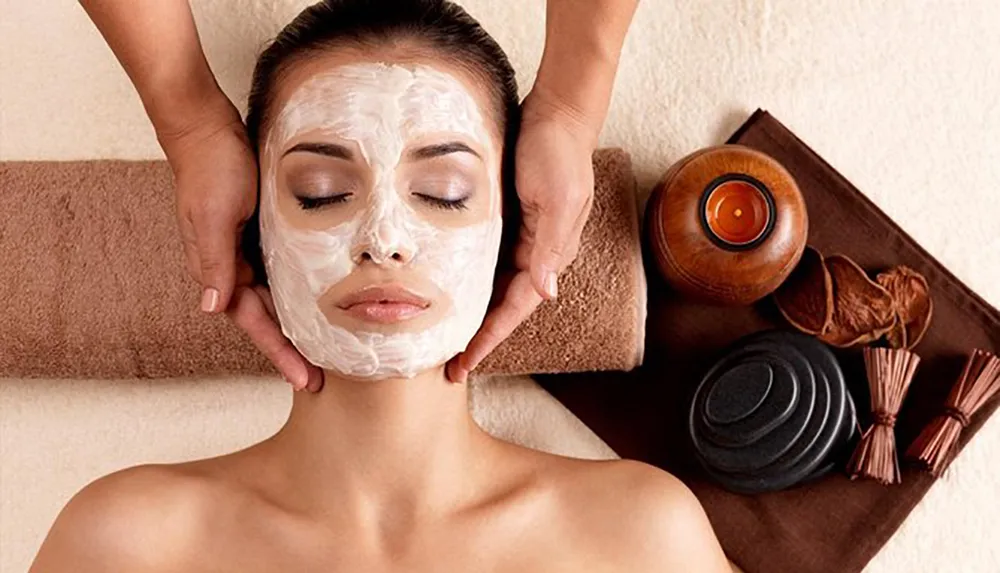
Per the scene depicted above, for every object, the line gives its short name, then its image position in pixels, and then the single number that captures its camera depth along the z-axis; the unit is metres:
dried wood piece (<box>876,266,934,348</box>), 1.44
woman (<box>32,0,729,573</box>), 1.08
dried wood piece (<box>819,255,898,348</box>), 1.43
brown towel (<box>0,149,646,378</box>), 1.39
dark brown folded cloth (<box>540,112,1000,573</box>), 1.44
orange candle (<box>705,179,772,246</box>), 1.35
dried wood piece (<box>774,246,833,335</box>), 1.43
